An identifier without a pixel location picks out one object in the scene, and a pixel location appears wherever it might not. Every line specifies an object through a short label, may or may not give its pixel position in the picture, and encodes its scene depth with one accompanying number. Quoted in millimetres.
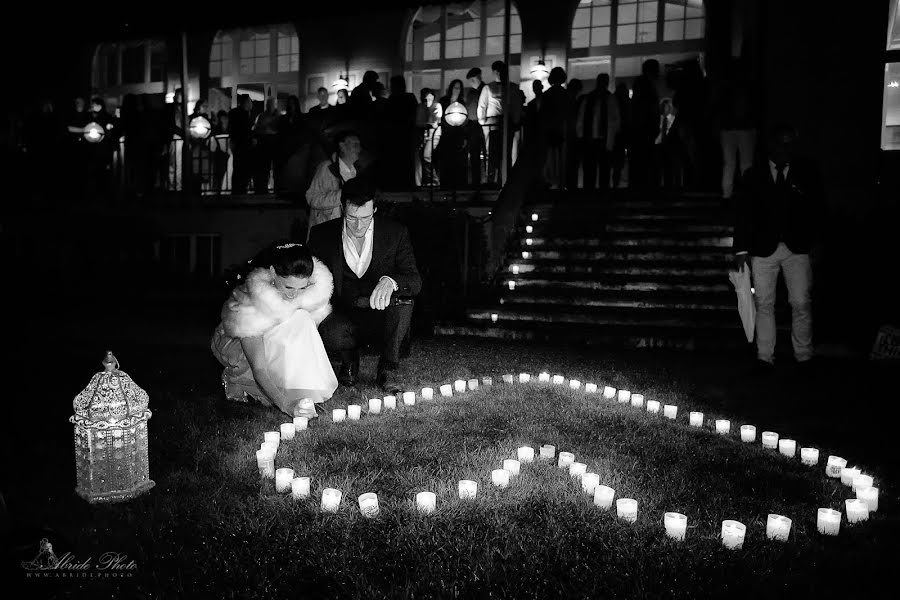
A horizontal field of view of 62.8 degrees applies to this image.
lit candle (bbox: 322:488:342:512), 3180
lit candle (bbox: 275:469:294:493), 3455
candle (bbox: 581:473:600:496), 3441
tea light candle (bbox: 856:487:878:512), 3400
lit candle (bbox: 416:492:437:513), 3160
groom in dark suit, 5746
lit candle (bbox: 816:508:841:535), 3141
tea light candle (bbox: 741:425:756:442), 4547
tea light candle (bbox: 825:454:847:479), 3877
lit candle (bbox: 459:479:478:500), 3324
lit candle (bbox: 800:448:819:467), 4121
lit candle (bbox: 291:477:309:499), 3324
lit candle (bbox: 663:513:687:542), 2992
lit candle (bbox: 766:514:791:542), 3061
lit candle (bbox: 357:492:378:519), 3133
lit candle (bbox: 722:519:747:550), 2939
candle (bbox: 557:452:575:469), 3838
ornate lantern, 3324
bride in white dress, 4668
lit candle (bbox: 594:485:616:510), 3256
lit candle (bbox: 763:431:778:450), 4445
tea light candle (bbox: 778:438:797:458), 4293
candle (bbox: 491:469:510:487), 3520
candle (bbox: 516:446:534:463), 3928
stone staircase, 8805
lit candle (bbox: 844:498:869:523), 3283
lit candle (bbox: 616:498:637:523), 3139
